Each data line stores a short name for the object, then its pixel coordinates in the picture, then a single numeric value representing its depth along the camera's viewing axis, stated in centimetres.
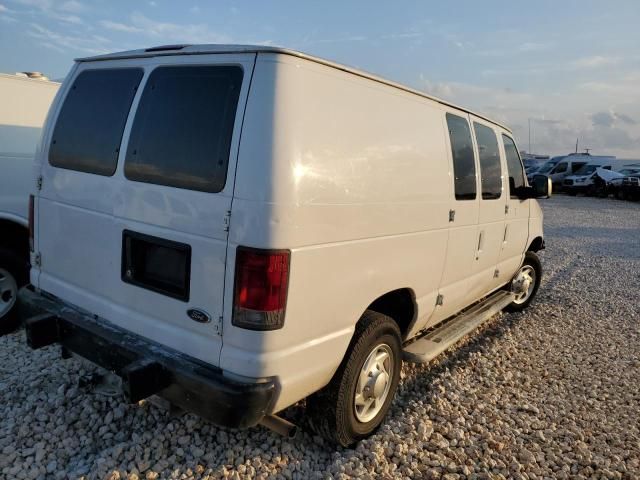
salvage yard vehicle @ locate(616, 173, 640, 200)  2556
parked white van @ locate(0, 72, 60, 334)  440
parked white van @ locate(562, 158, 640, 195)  2817
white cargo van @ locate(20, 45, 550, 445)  229
